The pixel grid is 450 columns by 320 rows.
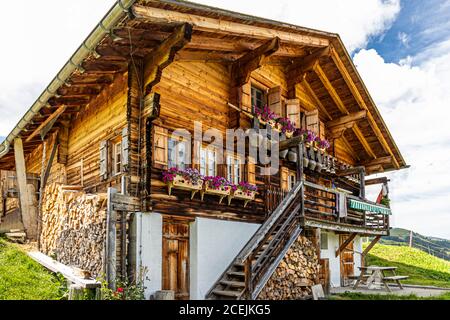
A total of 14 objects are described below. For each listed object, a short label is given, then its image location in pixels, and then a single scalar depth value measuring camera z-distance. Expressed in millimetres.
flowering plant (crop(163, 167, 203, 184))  10367
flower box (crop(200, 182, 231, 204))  11062
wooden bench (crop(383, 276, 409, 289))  13568
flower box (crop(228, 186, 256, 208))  11942
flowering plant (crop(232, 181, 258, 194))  11992
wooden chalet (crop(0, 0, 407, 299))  9844
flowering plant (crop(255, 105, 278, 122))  13367
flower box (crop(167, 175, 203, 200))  10398
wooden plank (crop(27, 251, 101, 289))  7649
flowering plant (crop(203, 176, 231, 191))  11189
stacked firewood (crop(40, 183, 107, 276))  10242
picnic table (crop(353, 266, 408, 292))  13641
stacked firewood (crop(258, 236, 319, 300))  11156
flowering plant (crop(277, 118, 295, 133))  14125
